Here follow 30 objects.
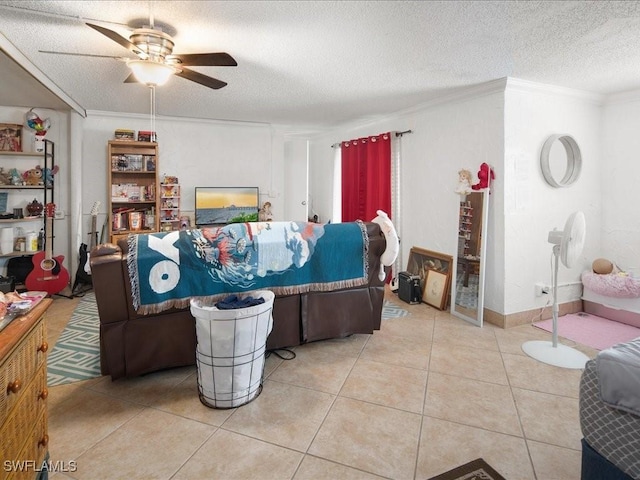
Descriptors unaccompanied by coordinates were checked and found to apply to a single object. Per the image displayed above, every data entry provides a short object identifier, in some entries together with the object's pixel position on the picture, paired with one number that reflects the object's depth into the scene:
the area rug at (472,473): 1.50
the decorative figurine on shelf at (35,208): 4.15
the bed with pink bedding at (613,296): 3.34
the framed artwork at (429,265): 3.79
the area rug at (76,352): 2.33
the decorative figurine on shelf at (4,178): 4.06
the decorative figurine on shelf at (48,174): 4.09
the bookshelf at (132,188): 4.50
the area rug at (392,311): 3.55
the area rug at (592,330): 3.02
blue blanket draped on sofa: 2.13
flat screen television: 5.13
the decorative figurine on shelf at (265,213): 5.50
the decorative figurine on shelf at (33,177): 4.16
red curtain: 4.68
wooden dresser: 1.04
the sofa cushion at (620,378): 1.14
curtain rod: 4.32
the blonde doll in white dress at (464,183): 3.54
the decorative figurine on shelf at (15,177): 4.09
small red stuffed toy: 3.29
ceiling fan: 2.12
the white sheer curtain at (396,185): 4.51
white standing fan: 2.54
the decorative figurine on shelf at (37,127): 4.07
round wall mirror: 3.44
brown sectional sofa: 2.08
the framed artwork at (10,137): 4.10
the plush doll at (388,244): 2.73
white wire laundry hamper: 1.91
